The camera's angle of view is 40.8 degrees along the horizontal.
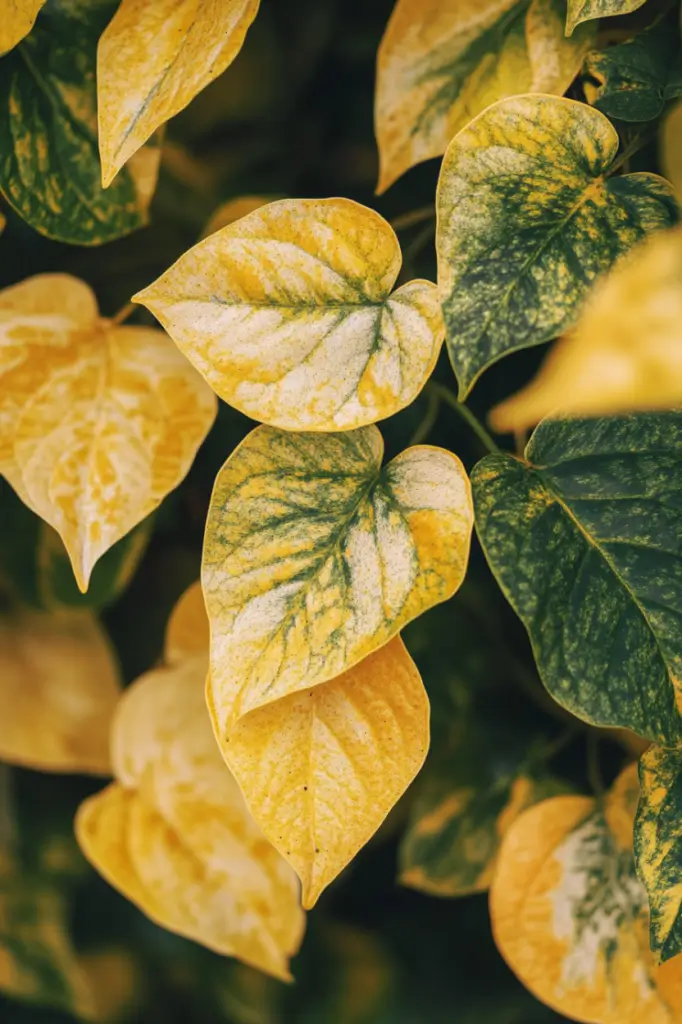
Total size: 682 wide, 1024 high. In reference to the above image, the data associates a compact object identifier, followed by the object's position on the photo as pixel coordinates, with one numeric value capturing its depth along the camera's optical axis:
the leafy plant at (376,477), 0.40
